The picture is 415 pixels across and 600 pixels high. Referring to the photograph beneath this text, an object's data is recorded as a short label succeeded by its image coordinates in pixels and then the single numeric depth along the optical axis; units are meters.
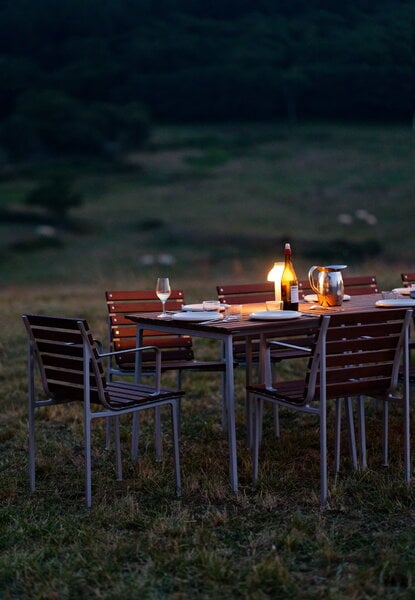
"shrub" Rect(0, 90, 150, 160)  38.97
